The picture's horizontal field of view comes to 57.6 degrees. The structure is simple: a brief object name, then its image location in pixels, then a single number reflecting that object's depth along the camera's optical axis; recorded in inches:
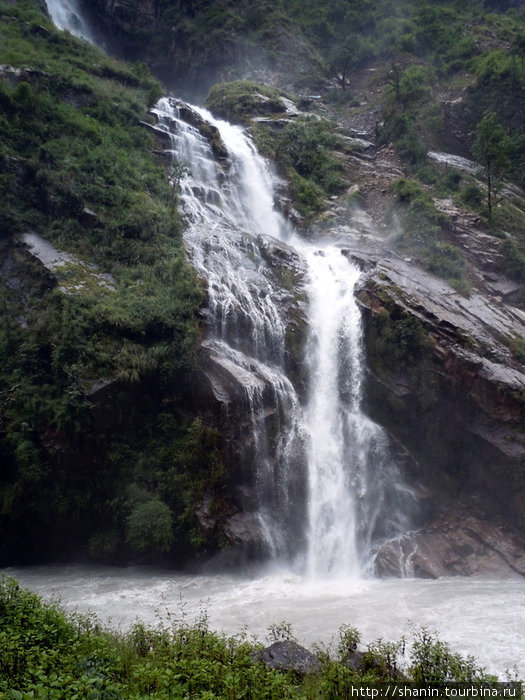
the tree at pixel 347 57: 1827.0
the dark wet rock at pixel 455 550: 597.3
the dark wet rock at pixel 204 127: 1219.2
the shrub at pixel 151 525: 571.8
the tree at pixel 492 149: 1069.8
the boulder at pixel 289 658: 297.0
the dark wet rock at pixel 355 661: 293.6
